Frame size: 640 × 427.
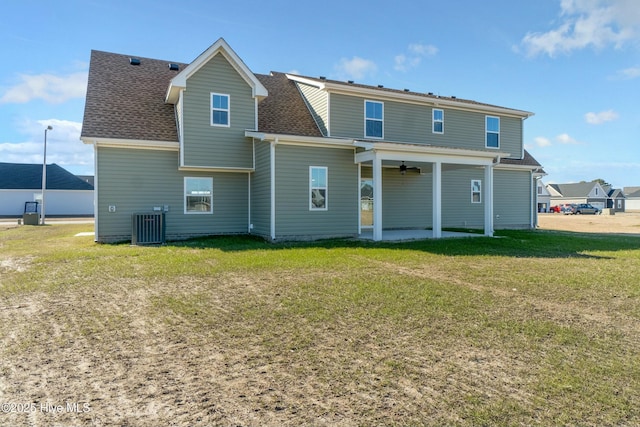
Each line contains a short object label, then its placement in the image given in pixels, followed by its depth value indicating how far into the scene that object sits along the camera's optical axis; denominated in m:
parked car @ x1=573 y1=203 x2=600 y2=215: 56.14
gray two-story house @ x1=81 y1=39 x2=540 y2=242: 13.59
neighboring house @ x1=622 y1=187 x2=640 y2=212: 81.49
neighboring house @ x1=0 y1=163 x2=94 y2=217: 38.03
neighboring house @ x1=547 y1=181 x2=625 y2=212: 71.69
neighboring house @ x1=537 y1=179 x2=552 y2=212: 70.56
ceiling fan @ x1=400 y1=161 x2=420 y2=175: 16.93
